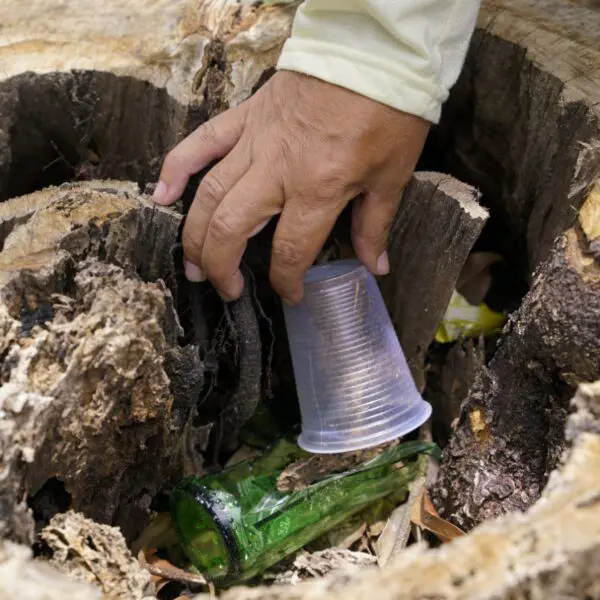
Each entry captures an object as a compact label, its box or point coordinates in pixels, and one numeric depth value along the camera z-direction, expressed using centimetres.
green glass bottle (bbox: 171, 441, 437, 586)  97
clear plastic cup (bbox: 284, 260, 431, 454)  102
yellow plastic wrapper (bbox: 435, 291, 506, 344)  121
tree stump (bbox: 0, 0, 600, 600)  56
